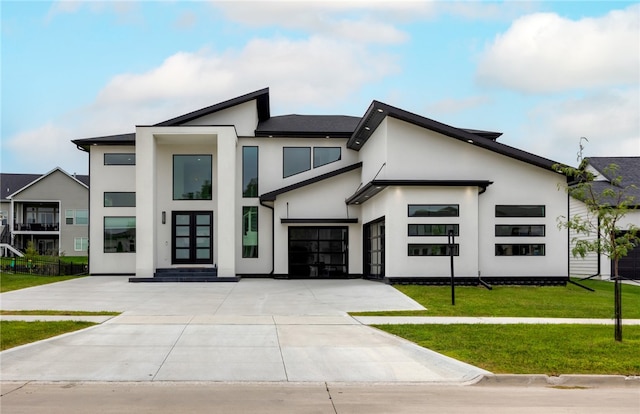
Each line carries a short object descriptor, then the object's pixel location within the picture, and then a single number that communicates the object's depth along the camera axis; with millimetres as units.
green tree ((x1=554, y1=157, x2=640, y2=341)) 12172
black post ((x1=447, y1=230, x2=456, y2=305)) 17723
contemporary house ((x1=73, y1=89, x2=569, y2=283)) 22578
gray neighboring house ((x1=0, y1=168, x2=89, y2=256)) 56625
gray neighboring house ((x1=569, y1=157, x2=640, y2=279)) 29016
